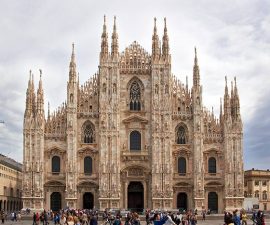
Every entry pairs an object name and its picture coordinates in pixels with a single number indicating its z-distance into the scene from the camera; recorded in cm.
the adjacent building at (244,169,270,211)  7665
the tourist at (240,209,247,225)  3129
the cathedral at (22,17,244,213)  5295
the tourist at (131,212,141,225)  2830
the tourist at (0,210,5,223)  4146
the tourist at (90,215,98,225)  2664
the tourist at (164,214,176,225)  2183
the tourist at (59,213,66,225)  2590
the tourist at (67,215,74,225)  2150
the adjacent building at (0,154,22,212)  6487
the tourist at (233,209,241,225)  2492
